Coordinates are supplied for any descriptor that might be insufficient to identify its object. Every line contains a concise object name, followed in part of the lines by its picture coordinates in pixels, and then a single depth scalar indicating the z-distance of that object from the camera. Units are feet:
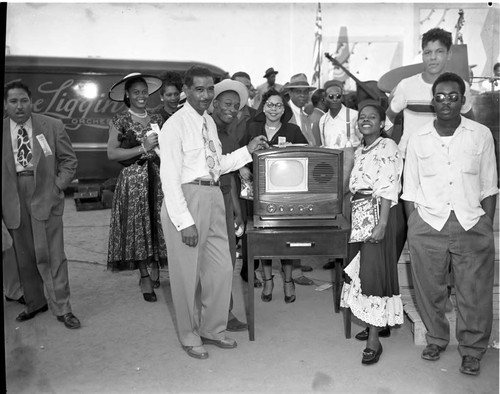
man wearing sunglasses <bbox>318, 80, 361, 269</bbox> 17.47
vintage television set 11.59
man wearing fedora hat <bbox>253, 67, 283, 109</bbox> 26.68
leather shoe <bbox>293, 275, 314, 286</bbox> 16.78
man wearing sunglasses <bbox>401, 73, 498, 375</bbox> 10.50
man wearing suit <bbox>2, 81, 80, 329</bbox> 13.23
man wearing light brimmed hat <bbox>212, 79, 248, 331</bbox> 12.92
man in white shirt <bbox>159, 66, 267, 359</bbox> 11.03
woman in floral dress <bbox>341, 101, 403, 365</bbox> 11.09
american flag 33.41
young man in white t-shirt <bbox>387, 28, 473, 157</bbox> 12.08
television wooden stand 11.68
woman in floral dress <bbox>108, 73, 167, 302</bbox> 14.75
